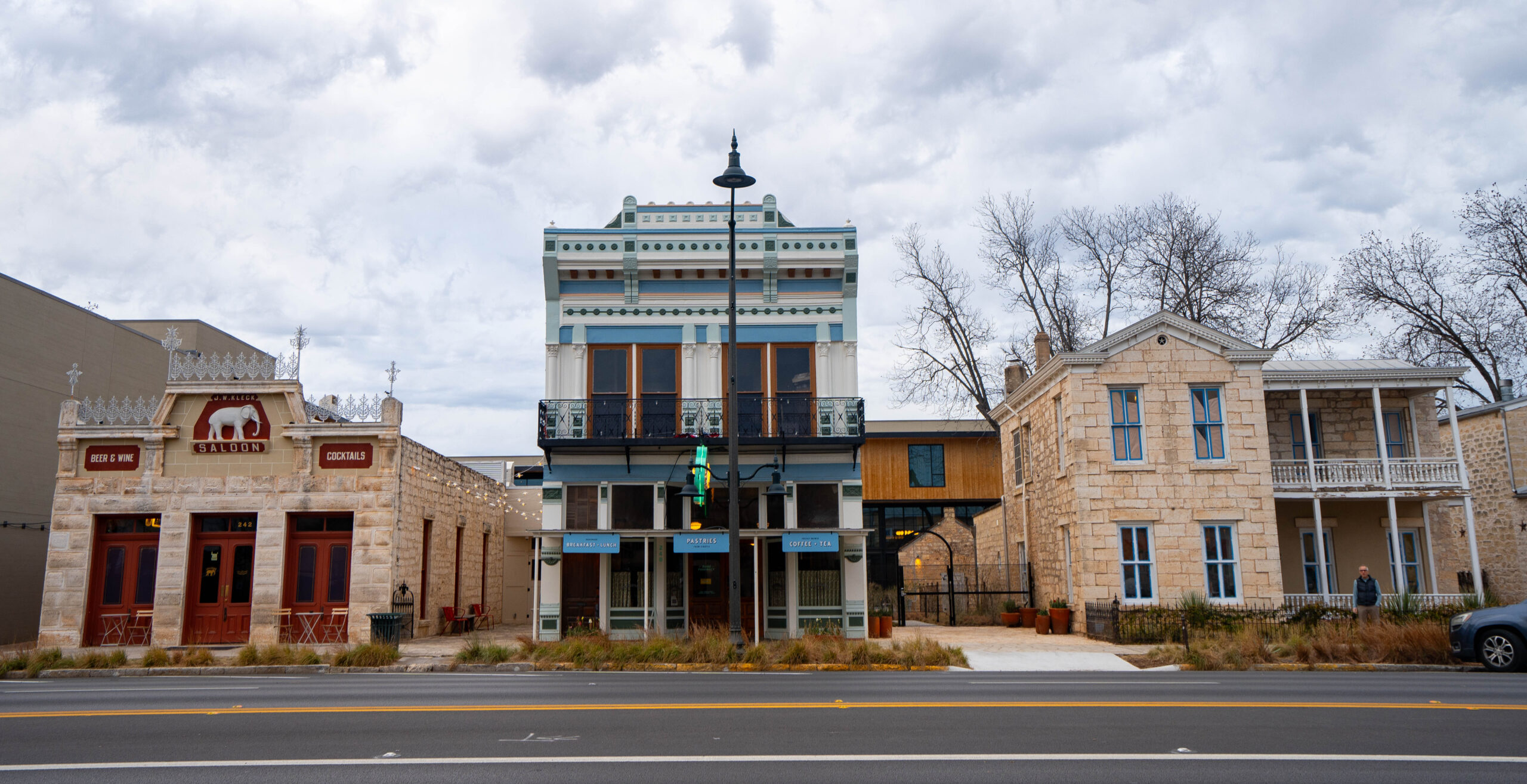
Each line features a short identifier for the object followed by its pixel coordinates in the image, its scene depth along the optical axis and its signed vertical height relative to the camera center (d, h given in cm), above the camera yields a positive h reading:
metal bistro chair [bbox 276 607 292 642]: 2075 -103
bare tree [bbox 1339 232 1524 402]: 3234 +752
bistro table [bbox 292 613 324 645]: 2070 -110
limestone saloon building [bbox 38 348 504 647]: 2089 +122
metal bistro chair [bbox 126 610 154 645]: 2098 -113
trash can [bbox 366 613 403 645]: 1994 -108
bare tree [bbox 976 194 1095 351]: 3694 +973
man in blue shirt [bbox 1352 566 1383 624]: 1892 -63
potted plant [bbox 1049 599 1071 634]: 2344 -122
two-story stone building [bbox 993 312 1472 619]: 2248 +214
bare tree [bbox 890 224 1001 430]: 3700 +792
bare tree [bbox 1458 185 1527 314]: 3031 +948
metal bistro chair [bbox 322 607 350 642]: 2073 -106
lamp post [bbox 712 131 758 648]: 1752 +266
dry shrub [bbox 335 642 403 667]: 1677 -137
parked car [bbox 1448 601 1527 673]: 1516 -114
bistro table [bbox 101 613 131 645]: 2095 -111
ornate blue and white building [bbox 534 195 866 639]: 2130 +327
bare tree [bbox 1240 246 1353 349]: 3381 +805
